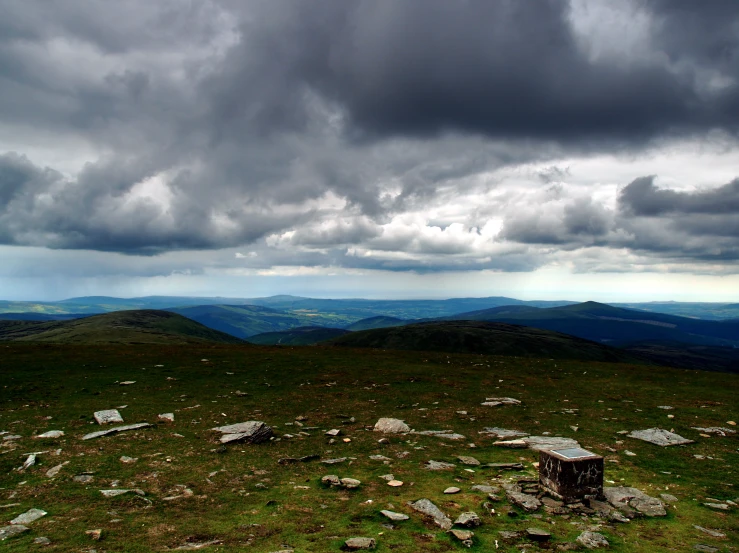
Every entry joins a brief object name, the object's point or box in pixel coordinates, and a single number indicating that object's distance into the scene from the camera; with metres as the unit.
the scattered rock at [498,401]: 24.09
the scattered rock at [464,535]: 9.27
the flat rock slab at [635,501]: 11.15
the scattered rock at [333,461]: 15.02
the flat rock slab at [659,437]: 17.55
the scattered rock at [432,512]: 10.24
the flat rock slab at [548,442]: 16.36
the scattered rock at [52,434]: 17.55
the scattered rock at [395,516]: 10.48
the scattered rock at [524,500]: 11.07
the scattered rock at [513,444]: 16.73
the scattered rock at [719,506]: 11.50
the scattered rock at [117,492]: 12.17
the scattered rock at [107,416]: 19.57
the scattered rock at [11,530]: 9.61
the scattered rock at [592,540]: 9.34
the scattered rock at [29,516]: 10.45
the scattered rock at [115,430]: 17.56
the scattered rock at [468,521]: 10.11
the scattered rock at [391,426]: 18.92
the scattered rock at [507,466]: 14.23
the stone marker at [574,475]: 11.43
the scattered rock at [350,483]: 12.76
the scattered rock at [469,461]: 14.80
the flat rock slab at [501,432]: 18.31
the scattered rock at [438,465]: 14.38
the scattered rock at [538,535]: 9.49
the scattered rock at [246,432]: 17.33
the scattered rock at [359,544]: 9.05
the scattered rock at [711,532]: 9.95
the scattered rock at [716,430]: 19.12
